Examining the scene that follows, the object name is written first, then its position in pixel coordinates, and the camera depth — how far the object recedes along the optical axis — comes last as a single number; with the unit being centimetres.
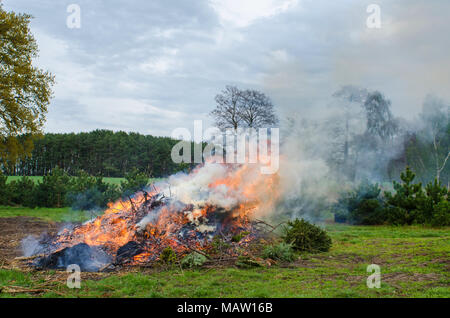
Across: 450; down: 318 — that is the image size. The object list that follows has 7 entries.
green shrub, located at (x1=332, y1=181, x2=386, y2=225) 1722
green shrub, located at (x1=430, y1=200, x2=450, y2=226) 1529
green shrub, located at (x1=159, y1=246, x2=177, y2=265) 791
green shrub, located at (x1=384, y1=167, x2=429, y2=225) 1617
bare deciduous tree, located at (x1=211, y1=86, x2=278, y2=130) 2458
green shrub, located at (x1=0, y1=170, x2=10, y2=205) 2125
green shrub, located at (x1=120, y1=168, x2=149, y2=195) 1995
